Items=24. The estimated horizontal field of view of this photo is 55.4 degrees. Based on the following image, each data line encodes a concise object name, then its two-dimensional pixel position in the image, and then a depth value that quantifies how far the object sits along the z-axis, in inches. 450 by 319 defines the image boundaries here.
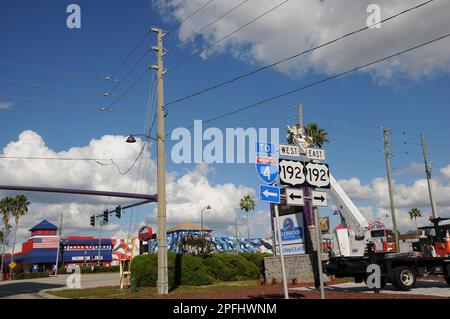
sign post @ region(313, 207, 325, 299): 476.3
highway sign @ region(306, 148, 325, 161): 542.0
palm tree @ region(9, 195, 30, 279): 3284.9
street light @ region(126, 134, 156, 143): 943.7
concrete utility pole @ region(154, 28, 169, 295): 852.6
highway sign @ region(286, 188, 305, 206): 514.9
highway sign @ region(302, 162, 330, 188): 524.4
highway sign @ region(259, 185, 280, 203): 495.2
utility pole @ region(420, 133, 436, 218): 1540.4
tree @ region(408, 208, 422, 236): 4114.2
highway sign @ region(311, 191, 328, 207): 517.7
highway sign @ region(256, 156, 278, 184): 492.3
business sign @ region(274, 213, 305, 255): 1120.8
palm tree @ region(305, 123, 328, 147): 2026.3
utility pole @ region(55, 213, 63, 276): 2785.2
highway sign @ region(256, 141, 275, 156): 494.9
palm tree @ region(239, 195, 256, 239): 4180.9
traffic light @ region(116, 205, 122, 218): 1189.5
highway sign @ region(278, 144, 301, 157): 540.7
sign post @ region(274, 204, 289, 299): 493.4
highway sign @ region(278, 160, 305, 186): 511.5
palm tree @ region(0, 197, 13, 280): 3275.1
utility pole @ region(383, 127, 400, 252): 1435.8
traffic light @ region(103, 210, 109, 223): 1278.3
